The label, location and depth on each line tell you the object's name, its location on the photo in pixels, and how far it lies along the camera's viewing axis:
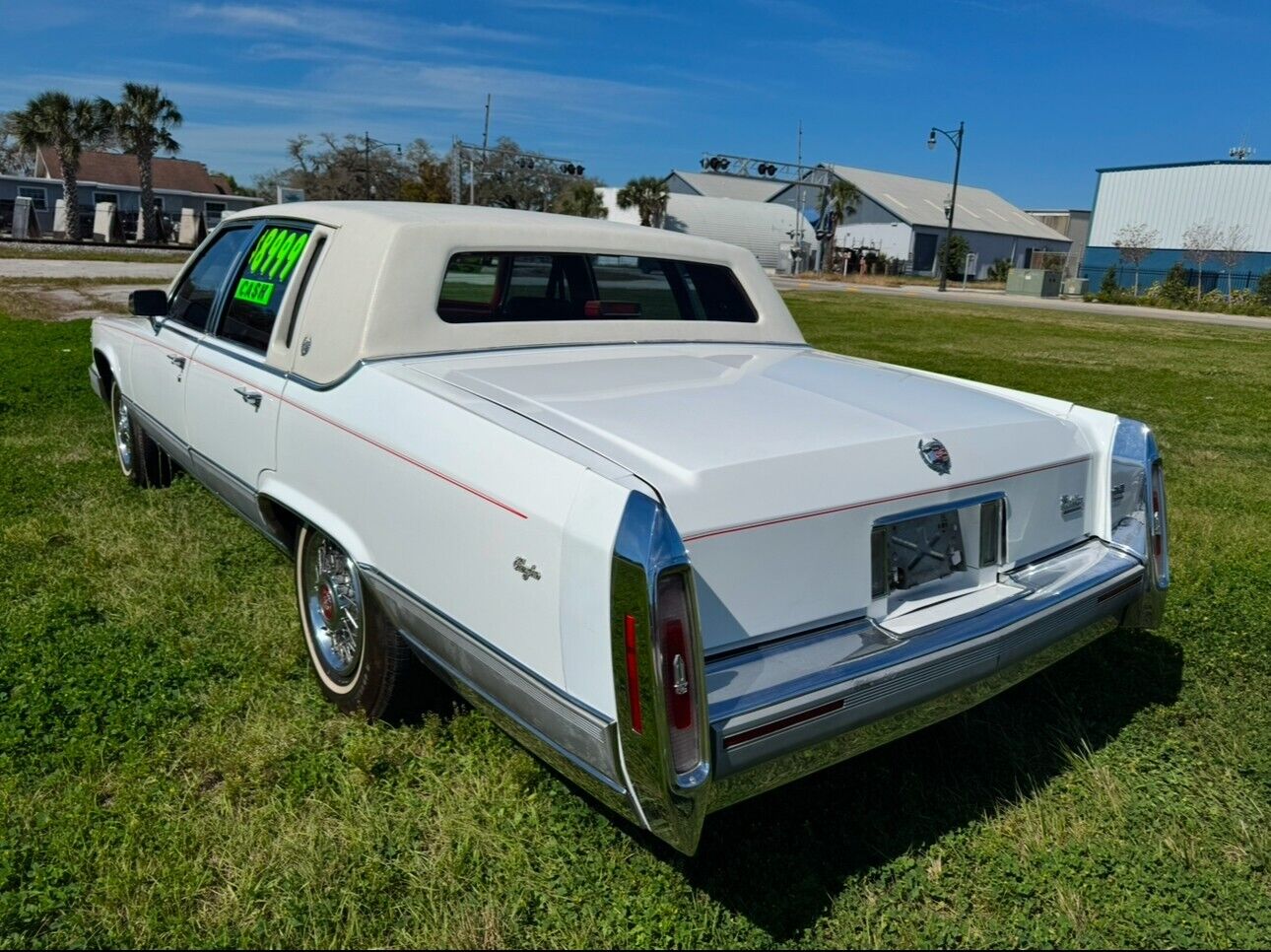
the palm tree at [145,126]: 40.56
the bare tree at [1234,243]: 41.78
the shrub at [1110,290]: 37.25
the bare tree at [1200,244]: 42.75
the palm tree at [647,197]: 57.94
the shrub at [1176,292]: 36.20
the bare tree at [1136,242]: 43.28
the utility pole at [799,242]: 62.02
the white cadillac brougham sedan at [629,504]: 1.99
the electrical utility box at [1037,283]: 39.84
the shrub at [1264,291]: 36.63
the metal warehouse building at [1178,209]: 44.75
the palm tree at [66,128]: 39.28
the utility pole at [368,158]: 59.35
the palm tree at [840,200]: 64.81
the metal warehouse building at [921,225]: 64.12
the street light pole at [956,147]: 40.19
